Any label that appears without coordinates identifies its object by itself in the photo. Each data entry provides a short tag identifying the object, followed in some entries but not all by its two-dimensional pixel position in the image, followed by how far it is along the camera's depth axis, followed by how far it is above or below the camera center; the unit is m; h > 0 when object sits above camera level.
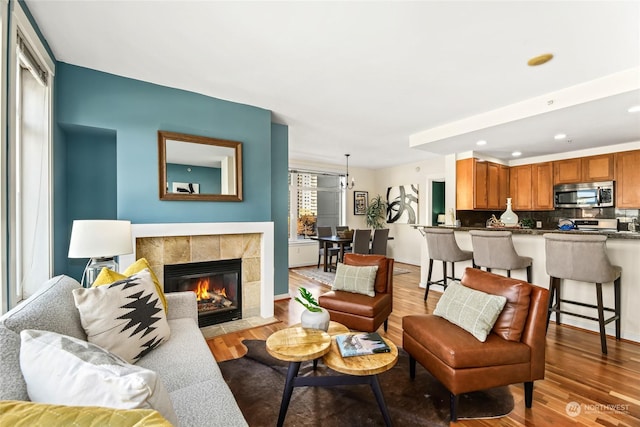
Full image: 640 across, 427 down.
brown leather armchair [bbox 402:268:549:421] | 1.71 -0.83
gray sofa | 0.88 -0.77
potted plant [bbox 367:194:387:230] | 7.81 +0.03
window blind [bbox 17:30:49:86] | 1.80 +1.08
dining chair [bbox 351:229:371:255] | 5.48 -0.51
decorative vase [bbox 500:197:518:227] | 4.29 -0.06
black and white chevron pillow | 1.40 -0.53
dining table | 5.68 -0.54
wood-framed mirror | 2.93 +0.52
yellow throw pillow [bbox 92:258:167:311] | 1.73 -0.38
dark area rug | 1.77 -1.26
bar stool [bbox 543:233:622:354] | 2.57 -0.47
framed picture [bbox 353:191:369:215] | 7.82 +0.36
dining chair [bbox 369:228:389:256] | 5.86 -0.56
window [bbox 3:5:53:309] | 1.97 +0.43
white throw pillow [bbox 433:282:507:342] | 1.82 -0.65
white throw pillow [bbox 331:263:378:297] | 2.97 -0.68
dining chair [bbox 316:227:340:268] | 6.60 -0.43
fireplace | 3.07 -0.78
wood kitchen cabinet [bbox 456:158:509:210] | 5.13 +0.56
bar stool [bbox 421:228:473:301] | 3.82 -0.48
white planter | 1.97 -0.73
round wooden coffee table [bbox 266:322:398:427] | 1.57 -0.83
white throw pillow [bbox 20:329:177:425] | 0.73 -0.44
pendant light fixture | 7.17 +0.79
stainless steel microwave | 4.76 +0.32
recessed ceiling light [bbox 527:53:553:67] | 2.32 +1.28
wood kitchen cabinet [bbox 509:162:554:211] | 5.45 +0.54
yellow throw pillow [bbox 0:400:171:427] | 0.59 -0.42
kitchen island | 2.82 -0.71
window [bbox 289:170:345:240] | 6.89 +0.34
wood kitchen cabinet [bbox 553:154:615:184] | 4.73 +0.77
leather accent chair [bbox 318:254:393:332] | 2.70 -0.86
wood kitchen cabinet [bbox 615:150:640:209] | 4.45 +0.54
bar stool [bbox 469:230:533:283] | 3.21 -0.44
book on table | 1.70 -0.80
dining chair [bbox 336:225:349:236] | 6.74 -0.31
